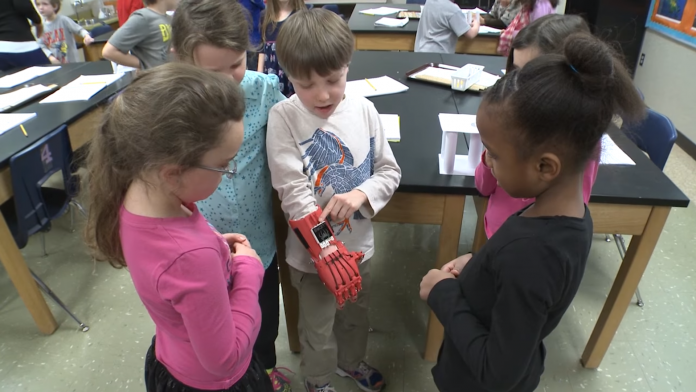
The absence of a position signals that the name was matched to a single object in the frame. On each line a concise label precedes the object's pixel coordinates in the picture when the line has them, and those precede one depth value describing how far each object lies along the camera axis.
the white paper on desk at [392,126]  1.39
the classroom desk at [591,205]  1.15
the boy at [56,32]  3.50
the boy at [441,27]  2.75
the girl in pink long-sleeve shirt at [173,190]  0.61
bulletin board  2.86
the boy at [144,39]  2.29
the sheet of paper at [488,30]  3.10
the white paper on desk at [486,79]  1.90
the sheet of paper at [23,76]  2.24
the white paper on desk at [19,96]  1.92
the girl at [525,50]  1.07
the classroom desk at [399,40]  3.14
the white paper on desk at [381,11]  3.76
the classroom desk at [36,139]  1.51
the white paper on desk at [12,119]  1.70
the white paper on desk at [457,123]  1.16
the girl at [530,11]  2.47
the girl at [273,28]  2.09
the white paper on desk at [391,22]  3.33
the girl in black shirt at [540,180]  0.59
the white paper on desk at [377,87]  1.80
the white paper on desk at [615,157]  1.26
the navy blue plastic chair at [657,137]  1.51
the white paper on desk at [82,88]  2.04
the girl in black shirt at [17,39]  2.72
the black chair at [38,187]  1.50
